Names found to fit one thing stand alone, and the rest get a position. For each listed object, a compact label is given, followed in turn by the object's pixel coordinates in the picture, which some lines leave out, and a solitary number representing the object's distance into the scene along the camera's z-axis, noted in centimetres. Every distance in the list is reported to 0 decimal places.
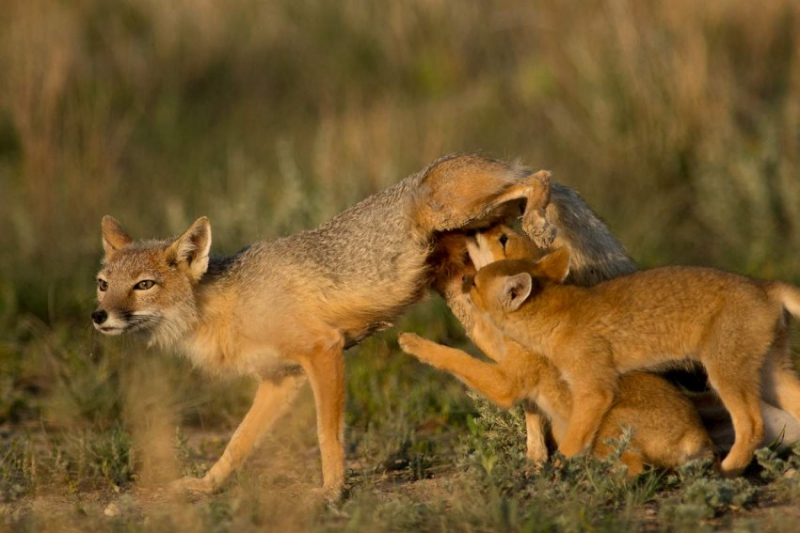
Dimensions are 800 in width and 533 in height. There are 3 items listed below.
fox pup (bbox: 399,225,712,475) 1163
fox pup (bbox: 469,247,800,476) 1133
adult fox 1284
